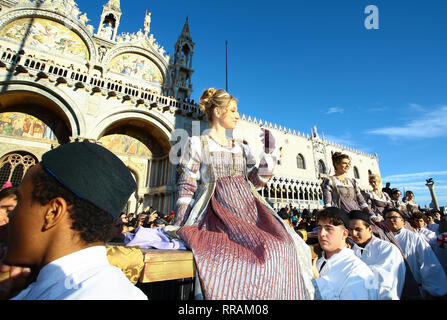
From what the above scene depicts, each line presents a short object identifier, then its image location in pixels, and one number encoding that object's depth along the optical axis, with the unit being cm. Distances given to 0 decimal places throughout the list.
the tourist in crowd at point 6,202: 161
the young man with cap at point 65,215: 66
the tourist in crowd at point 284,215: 450
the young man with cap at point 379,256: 175
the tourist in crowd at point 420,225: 400
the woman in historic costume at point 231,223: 107
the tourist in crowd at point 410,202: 698
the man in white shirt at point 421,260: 247
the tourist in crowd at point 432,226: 536
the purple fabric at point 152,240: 123
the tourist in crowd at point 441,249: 344
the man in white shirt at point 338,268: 142
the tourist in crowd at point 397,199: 588
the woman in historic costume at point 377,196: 401
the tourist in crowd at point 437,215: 751
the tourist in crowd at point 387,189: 663
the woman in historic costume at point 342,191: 319
